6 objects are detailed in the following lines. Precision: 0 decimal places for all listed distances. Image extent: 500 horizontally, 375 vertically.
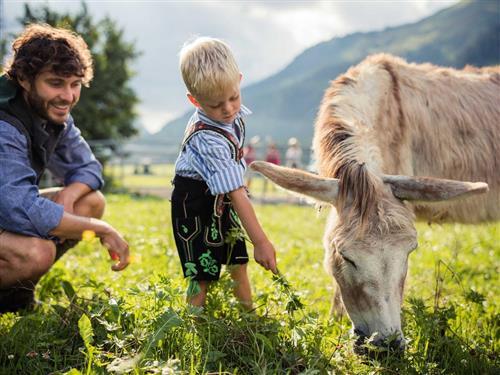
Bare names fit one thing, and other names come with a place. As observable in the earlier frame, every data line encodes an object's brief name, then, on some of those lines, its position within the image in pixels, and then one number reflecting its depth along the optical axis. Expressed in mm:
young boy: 2643
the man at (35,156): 2828
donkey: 2521
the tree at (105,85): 26562
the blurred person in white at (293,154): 19438
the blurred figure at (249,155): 18538
